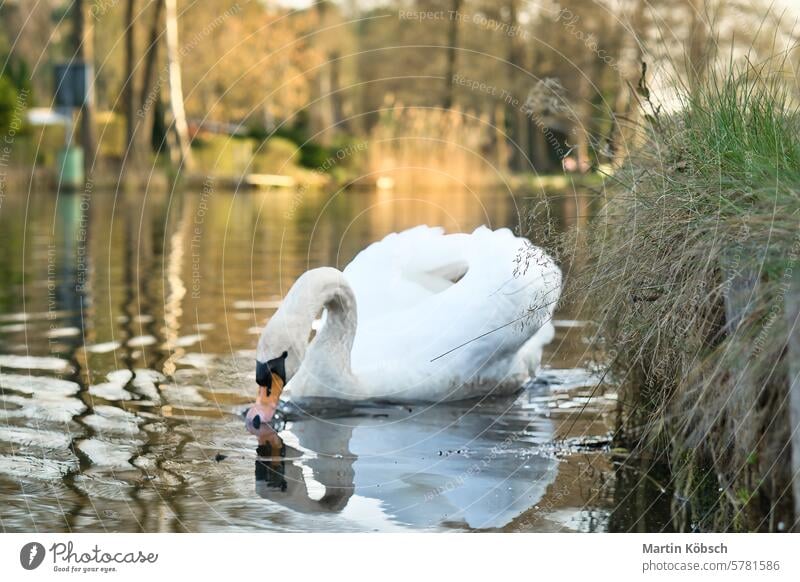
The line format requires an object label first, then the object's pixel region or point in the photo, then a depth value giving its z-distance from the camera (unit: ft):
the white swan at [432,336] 19.51
